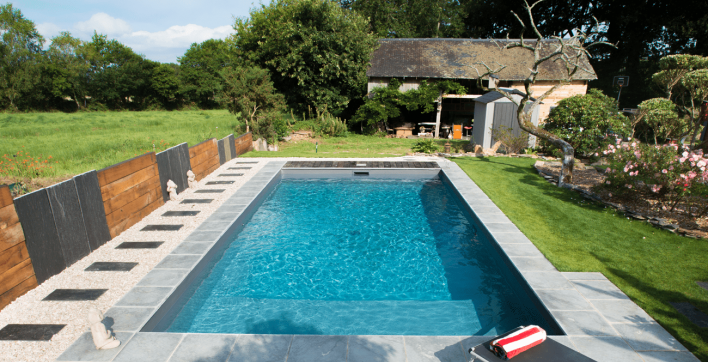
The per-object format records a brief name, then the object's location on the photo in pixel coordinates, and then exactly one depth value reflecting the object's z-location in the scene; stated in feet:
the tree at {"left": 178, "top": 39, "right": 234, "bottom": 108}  148.56
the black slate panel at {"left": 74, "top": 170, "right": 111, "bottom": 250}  18.72
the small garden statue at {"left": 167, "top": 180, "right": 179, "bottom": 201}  27.63
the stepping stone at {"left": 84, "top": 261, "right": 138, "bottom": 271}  17.25
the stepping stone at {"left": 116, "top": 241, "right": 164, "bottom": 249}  19.72
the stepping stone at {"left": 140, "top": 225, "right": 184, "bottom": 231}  22.25
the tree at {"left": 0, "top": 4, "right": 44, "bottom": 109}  113.70
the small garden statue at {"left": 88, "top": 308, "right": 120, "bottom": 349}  11.45
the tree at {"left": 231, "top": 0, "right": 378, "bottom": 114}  67.36
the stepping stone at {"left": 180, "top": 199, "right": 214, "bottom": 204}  27.50
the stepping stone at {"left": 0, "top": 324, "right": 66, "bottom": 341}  12.28
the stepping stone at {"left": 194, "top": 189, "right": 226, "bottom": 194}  30.07
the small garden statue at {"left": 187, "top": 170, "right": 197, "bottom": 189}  31.04
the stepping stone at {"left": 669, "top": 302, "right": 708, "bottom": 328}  12.86
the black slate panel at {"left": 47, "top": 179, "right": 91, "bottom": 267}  16.96
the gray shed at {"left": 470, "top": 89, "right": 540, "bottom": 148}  44.24
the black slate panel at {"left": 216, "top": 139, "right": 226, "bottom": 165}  39.63
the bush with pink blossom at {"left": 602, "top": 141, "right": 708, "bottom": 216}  21.40
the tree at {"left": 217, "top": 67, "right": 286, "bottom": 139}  49.49
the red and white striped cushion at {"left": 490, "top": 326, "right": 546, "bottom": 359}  9.80
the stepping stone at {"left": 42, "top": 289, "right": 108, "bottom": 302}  14.74
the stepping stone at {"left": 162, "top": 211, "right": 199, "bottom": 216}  24.89
